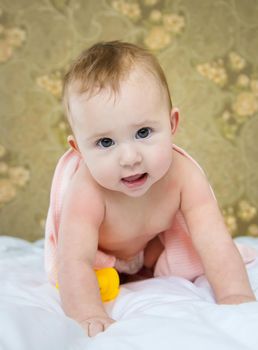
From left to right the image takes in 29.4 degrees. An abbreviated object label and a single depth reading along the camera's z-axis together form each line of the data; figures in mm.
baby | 915
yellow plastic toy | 1036
